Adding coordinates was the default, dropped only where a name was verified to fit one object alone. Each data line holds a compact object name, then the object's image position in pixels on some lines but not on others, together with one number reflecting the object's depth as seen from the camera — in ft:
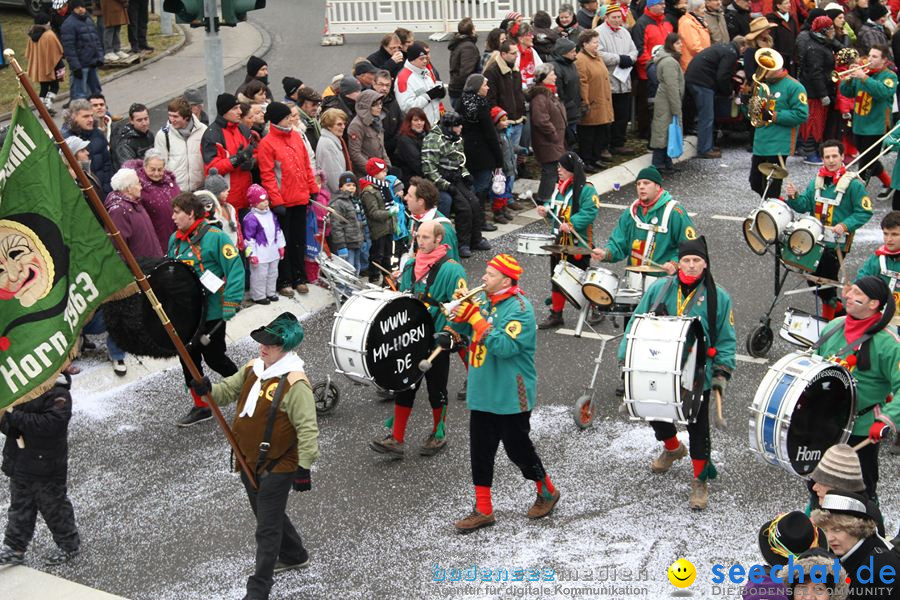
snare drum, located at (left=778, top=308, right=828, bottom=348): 33.76
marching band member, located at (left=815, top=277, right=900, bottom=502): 26.45
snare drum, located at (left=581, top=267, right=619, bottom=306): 35.29
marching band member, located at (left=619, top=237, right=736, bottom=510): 28.84
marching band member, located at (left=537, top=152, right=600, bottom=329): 39.29
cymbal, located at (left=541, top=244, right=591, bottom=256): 37.16
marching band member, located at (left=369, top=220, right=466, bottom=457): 32.37
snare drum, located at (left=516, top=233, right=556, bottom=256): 38.99
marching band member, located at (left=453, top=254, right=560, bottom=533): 27.91
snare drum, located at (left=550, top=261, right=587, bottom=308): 36.55
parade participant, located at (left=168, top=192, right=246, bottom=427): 33.91
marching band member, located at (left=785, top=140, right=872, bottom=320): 38.65
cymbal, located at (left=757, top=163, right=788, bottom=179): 42.45
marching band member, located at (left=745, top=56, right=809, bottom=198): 49.44
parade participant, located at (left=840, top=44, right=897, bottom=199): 53.57
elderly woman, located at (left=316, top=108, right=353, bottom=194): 44.21
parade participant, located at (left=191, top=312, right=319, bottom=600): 25.61
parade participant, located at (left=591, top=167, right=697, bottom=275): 35.45
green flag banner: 22.84
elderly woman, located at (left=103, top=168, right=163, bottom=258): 37.22
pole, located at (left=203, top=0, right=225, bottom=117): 42.01
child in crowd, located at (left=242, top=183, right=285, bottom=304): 41.45
